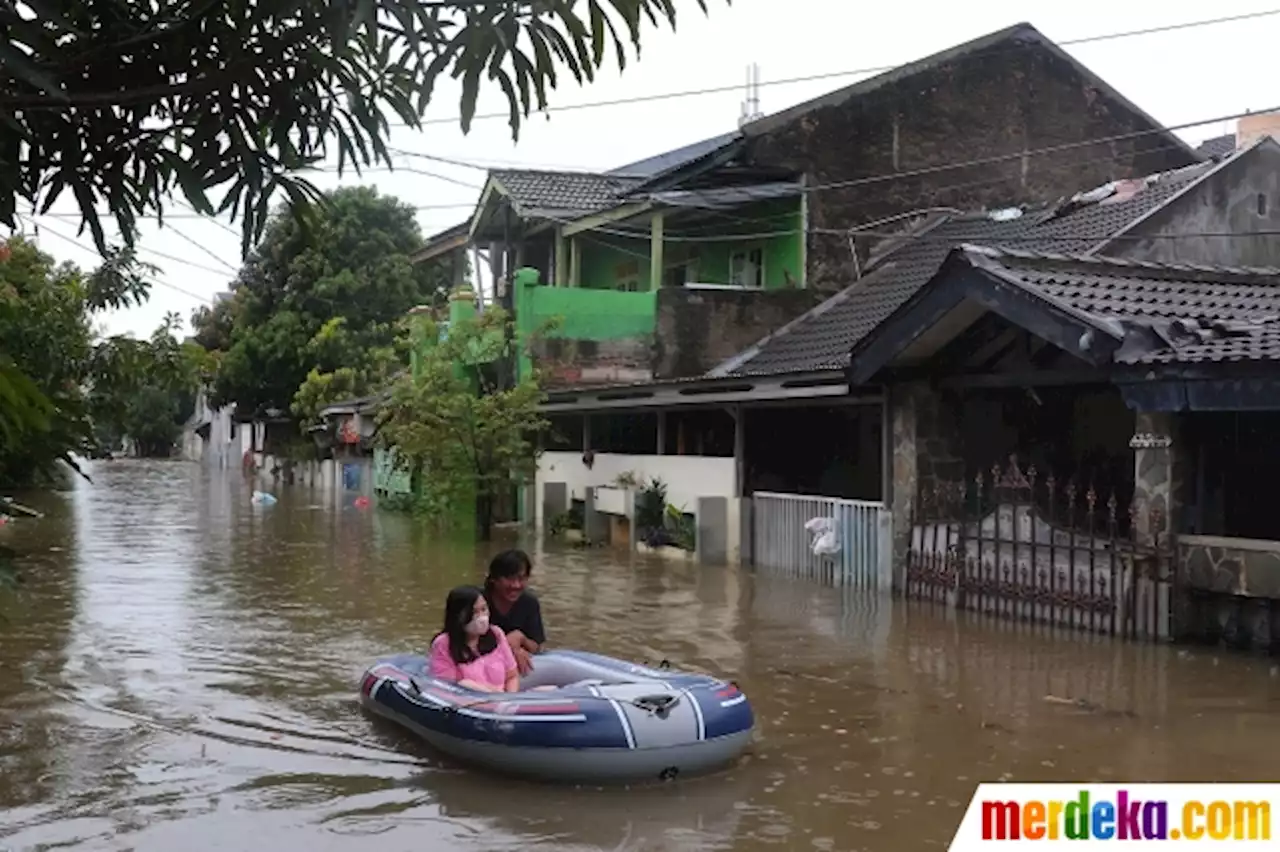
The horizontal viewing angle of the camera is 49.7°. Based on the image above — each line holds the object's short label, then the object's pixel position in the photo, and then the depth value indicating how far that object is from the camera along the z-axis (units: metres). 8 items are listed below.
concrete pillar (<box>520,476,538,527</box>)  26.36
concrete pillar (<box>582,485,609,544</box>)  23.17
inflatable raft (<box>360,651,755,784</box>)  7.62
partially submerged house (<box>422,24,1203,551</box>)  23.59
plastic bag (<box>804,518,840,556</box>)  16.70
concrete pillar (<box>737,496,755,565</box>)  19.11
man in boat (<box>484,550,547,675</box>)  9.34
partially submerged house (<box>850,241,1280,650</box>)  11.82
